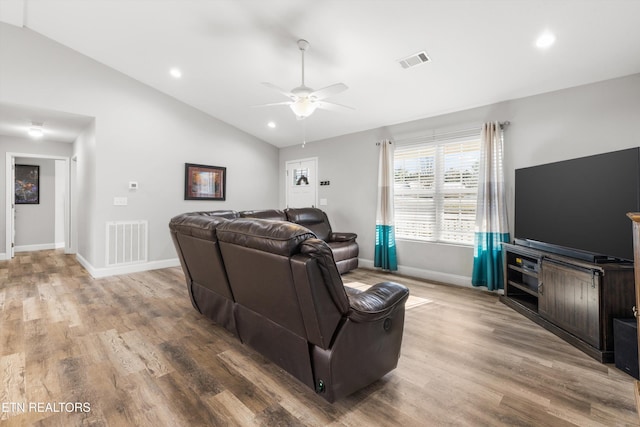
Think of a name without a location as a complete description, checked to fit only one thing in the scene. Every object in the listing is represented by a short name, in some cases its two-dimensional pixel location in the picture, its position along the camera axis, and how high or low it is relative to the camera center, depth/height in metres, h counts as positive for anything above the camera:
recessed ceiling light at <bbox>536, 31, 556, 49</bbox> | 2.62 +1.64
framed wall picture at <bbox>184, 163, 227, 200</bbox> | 5.48 +0.64
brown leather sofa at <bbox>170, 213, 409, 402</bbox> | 1.49 -0.55
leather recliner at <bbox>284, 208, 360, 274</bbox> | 4.62 -0.38
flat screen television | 2.24 +0.09
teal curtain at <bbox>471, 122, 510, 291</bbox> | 3.72 +0.08
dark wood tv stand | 2.19 -0.71
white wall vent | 4.64 -0.47
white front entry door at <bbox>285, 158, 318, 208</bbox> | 6.30 +0.72
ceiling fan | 2.84 +1.23
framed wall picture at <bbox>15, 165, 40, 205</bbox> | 6.50 +0.68
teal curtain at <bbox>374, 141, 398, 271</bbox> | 4.85 -0.02
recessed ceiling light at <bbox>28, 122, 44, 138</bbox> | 4.94 +1.49
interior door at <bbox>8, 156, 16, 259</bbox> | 5.71 +0.04
